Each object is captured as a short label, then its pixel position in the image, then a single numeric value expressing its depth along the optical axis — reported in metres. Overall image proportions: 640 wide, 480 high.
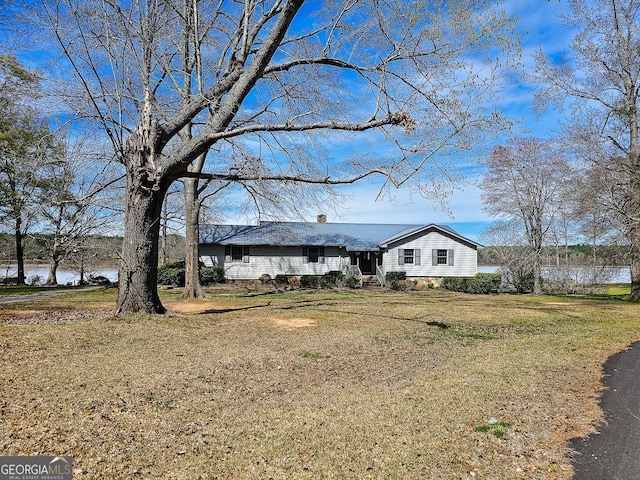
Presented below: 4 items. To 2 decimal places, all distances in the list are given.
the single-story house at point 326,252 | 28.89
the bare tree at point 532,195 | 25.91
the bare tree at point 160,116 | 9.51
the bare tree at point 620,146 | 18.81
